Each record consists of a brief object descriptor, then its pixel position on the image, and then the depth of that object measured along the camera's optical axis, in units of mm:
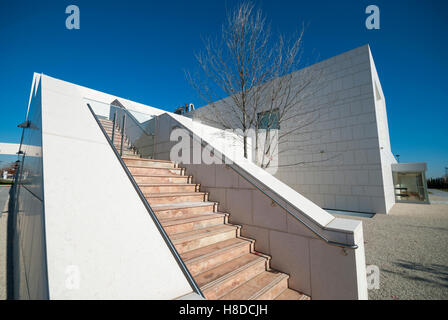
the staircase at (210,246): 2240
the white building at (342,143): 8070
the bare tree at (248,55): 5355
